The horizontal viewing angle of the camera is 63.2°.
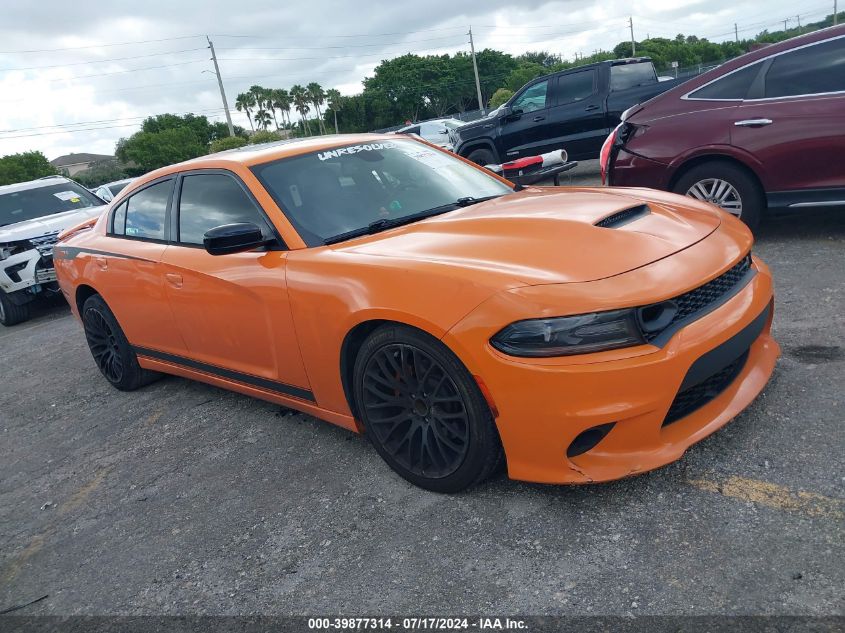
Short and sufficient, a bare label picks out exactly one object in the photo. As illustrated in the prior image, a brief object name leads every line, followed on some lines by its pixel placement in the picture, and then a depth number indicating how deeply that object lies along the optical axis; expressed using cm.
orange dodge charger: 242
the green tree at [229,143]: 4534
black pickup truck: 1032
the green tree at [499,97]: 5828
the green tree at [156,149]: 6744
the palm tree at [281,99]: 10650
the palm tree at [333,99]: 9044
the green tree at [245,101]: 10519
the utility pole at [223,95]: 5212
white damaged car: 833
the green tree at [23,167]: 6931
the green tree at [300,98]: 10569
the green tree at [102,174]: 7275
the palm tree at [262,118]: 10738
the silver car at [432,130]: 2028
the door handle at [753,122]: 531
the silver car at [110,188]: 1798
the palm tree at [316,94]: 10548
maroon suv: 512
